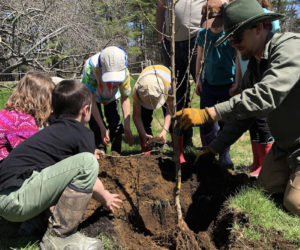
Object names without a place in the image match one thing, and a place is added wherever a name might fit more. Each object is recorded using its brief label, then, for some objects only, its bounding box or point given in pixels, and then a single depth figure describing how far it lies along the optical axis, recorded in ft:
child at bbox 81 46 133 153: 10.02
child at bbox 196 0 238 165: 9.84
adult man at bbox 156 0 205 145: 11.46
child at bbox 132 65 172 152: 10.30
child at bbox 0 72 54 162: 6.73
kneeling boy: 5.65
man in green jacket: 5.91
